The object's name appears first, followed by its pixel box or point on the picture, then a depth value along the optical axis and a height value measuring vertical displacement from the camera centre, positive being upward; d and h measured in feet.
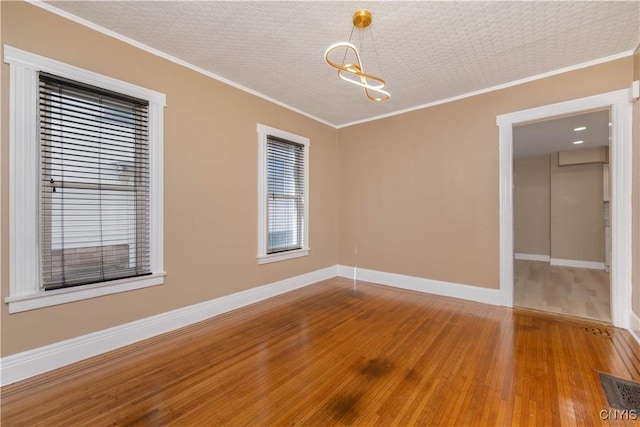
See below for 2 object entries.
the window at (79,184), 6.29 +0.78
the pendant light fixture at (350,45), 6.75 +5.09
